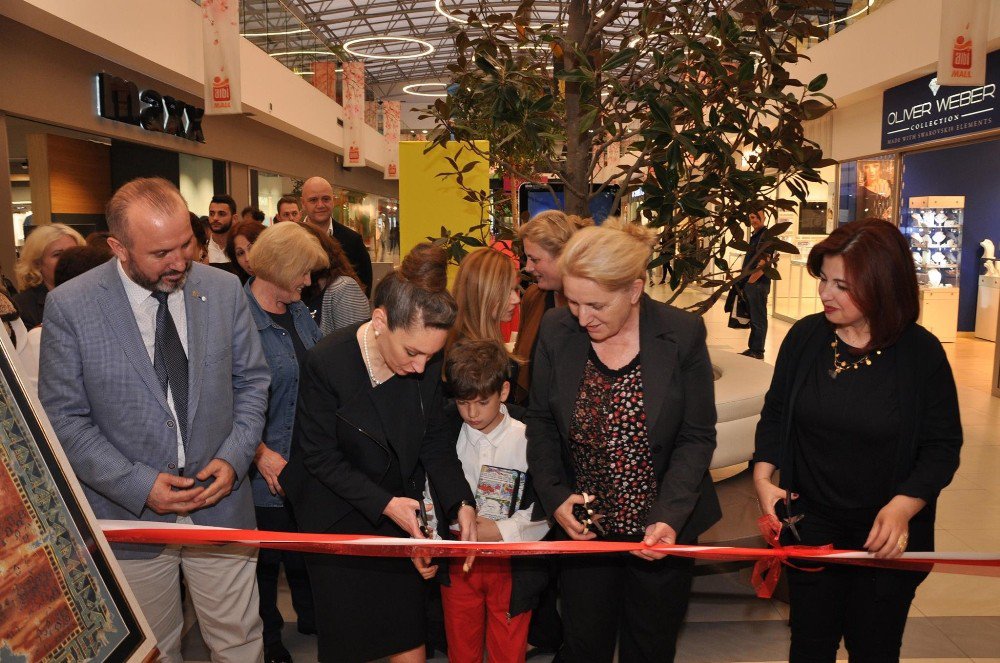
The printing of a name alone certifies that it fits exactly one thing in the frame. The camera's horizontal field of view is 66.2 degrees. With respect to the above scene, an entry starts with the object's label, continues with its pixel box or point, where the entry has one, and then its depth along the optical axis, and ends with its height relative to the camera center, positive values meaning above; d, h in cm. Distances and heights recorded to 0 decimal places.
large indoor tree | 312 +60
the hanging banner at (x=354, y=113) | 1852 +331
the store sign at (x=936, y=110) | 846 +167
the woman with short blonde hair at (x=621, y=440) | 210 -56
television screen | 593 +37
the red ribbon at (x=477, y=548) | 209 -84
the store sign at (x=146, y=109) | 864 +168
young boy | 253 -90
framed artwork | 130 -58
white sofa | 347 -78
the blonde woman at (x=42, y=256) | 373 -6
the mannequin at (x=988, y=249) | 1217 -5
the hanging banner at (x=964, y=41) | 773 +206
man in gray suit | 212 -44
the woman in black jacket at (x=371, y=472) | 221 -68
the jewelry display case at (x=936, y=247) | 1193 -2
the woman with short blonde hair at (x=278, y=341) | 291 -38
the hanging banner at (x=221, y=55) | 950 +235
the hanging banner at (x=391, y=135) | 2188 +318
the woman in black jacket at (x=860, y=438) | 204 -53
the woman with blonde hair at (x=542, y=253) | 312 -3
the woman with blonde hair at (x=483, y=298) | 284 -20
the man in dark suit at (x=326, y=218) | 530 +18
